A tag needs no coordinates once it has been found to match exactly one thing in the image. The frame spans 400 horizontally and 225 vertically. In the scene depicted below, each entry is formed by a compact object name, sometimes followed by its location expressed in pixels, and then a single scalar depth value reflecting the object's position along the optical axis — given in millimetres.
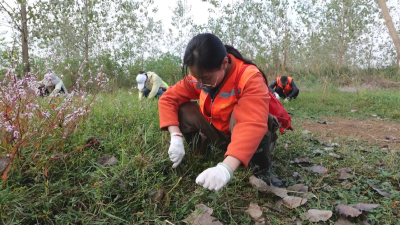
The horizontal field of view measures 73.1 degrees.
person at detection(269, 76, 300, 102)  7617
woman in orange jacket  1402
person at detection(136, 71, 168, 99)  6723
